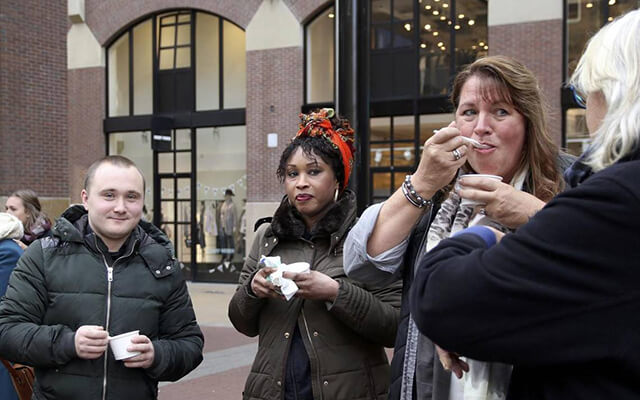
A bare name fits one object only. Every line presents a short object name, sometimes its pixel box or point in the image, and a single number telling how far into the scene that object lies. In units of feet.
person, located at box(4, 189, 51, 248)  21.21
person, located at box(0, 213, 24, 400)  12.59
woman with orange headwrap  9.16
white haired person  4.11
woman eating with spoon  6.36
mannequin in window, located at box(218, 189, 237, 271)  56.13
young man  9.03
